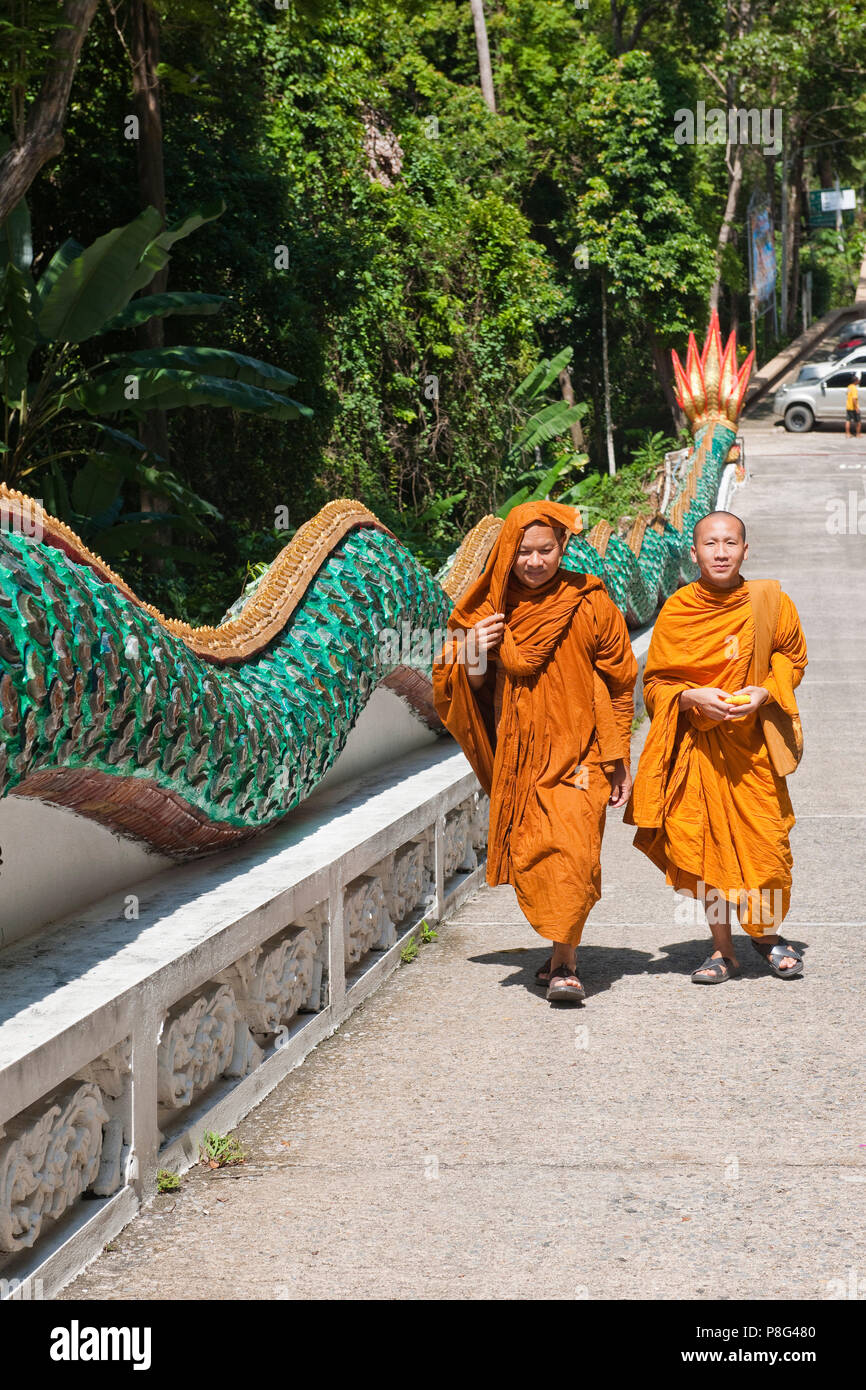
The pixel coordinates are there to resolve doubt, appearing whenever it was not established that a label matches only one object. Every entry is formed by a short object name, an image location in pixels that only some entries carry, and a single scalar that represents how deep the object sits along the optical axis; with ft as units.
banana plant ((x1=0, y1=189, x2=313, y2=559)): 36.60
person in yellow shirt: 108.87
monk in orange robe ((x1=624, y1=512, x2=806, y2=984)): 17.84
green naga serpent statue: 11.12
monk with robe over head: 17.37
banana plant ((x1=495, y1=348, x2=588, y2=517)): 75.61
